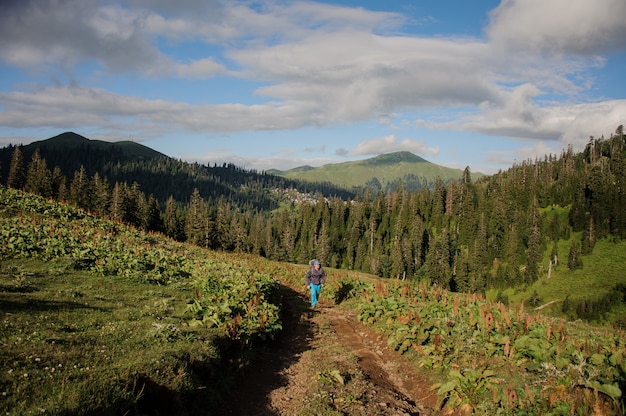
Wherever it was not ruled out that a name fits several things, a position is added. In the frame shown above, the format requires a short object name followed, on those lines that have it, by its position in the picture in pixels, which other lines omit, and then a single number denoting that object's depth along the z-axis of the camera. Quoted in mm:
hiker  18625
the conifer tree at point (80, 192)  79812
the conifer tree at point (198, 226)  85525
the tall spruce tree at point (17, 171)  76938
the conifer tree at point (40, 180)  75688
